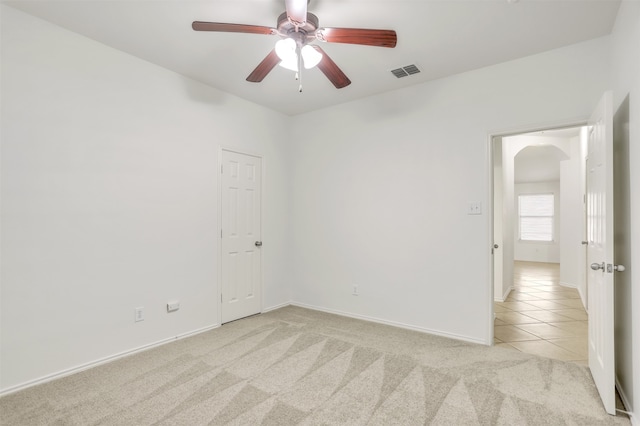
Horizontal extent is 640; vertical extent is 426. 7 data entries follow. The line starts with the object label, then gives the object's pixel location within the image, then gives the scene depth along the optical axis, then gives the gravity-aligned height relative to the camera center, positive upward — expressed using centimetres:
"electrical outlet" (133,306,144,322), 305 -92
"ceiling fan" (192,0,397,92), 202 +120
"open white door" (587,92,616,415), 205 -26
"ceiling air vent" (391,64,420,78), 324 +150
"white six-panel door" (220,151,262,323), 391 -25
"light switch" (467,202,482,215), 327 +10
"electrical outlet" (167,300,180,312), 331 -92
